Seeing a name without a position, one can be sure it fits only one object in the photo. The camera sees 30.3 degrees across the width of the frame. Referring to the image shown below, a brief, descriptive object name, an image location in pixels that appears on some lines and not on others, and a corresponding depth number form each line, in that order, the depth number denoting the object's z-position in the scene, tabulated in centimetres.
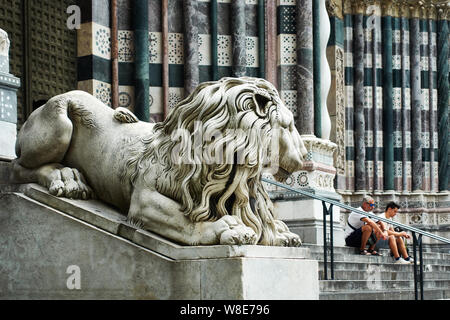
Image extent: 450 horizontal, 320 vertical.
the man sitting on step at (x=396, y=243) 1114
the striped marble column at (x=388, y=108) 1875
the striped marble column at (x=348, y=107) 1839
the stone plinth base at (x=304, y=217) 1223
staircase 852
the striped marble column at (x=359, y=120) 1842
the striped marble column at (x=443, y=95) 1933
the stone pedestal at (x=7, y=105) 695
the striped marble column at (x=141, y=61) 1164
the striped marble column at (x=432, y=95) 1922
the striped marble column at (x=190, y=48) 1216
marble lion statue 544
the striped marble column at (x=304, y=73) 1298
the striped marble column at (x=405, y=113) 1889
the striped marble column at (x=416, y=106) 1894
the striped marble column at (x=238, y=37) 1263
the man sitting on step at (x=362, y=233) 1101
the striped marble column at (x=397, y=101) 1886
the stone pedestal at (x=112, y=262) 524
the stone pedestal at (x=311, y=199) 1233
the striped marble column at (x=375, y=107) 1857
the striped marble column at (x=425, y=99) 1917
